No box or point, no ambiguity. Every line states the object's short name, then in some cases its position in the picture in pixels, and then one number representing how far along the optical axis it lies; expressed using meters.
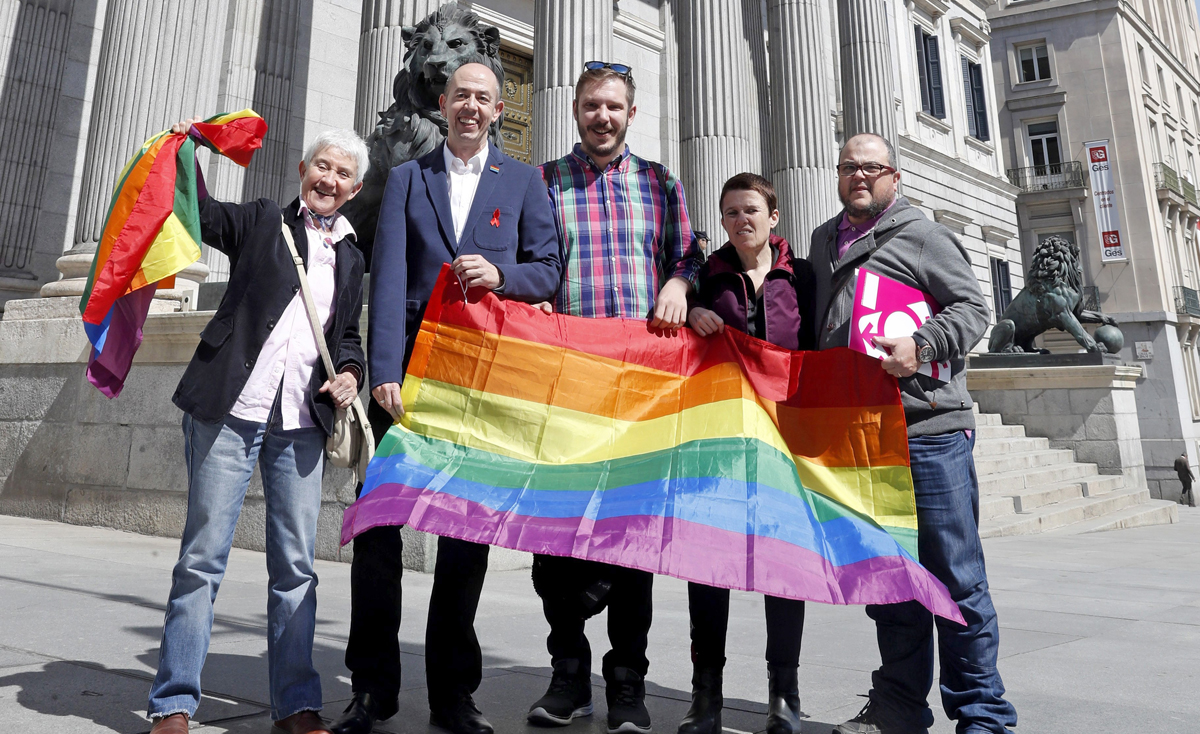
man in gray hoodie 2.76
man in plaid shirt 3.11
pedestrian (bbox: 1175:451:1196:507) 24.12
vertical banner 35.34
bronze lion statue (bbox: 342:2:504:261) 6.29
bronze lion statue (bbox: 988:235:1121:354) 16.91
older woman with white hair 2.68
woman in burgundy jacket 2.94
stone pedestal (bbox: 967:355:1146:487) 16.16
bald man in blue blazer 2.91
